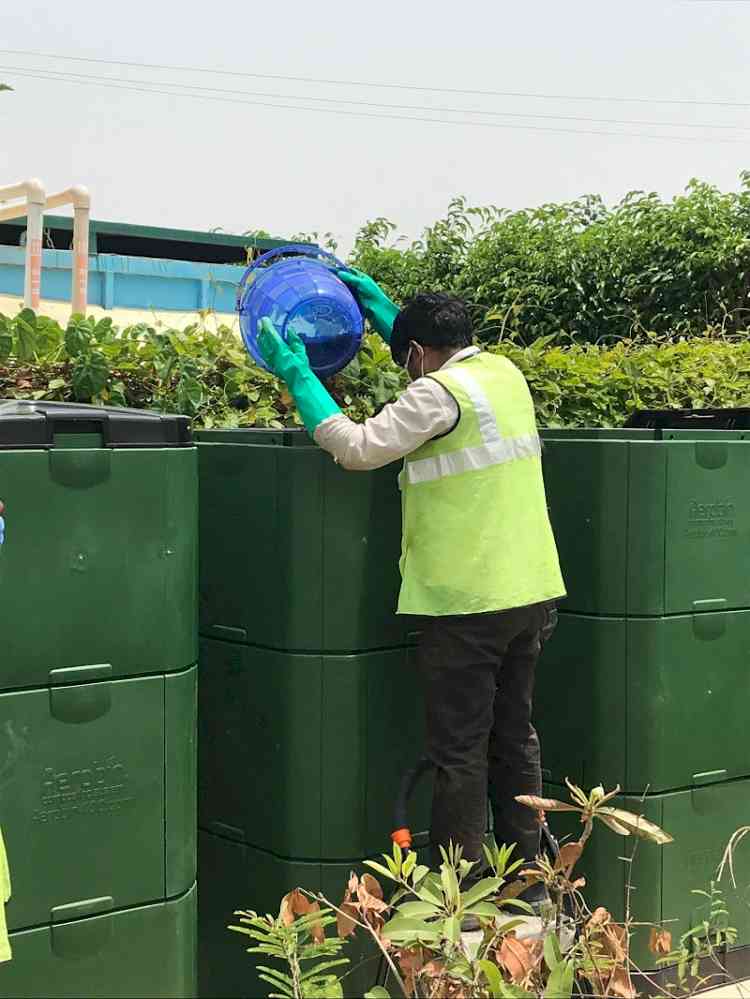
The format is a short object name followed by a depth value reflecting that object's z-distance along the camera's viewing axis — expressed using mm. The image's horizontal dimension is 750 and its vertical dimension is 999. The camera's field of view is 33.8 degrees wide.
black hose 2938
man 2818
